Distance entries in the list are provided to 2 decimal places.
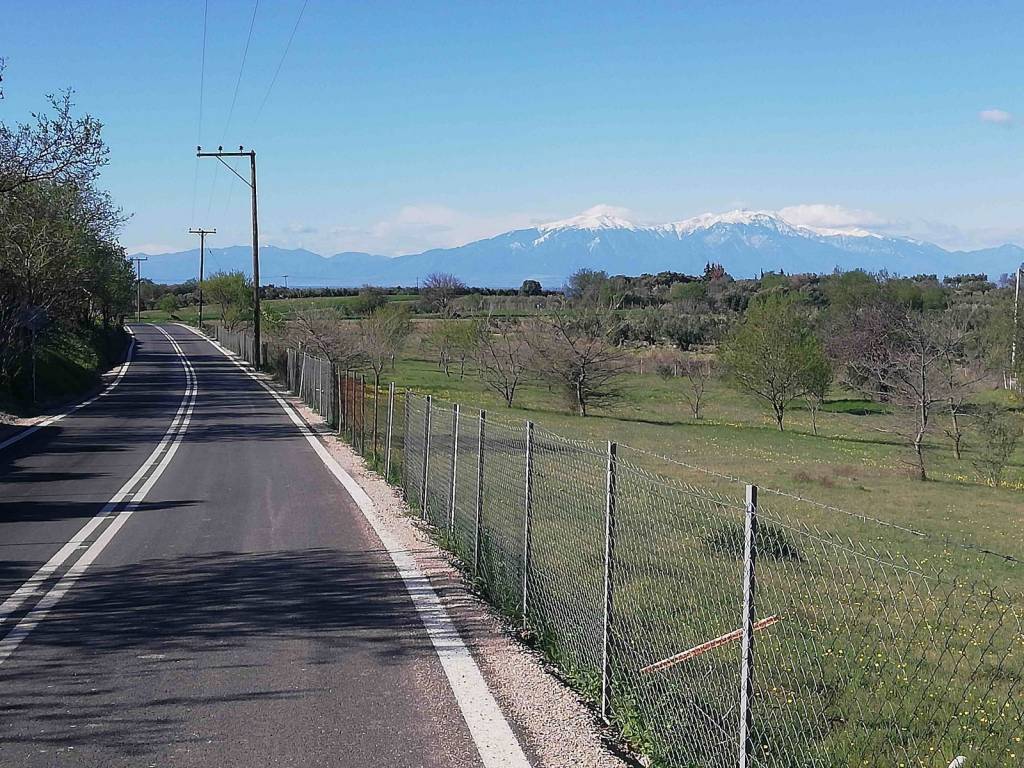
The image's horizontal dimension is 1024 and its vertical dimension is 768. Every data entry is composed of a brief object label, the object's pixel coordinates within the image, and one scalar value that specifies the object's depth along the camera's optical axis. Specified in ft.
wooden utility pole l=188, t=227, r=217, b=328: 333.21
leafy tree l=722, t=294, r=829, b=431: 197.67
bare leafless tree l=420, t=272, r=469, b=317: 417.22
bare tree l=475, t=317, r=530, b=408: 191.31
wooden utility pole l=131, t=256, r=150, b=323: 400.84
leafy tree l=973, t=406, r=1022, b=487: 120.88
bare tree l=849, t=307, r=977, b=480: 134.72
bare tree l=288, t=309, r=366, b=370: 185.78
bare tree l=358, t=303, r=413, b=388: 212.43
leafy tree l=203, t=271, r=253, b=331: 292.40
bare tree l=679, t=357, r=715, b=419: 212.31
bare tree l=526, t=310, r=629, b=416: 181.37
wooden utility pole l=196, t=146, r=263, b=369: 168.21
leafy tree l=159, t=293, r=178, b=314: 488.02
